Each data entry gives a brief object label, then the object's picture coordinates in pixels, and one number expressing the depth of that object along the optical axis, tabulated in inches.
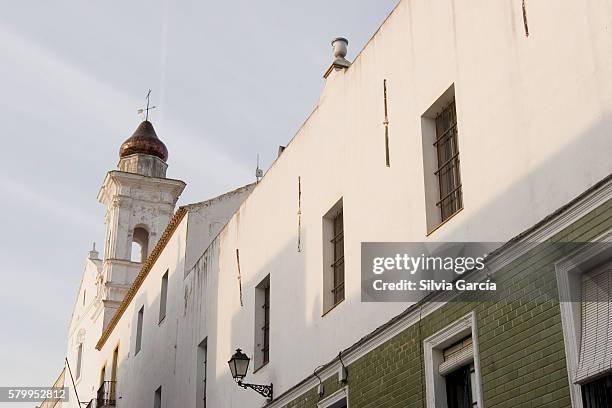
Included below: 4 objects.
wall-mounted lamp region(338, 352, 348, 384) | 501.0
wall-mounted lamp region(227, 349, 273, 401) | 606.9
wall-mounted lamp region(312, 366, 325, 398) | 529.3
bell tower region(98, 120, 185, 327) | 1519.4
